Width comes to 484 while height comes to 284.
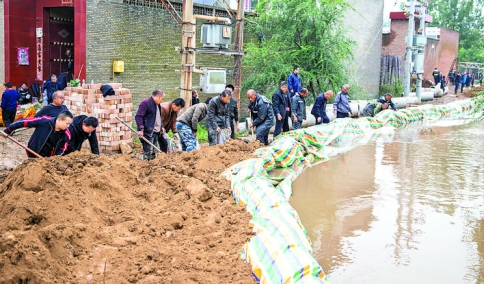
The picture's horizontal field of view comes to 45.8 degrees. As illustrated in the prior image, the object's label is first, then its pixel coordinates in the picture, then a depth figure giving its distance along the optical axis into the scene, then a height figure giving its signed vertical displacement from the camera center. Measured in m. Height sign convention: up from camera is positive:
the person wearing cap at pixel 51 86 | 14.52 -0.59
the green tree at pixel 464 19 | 48.45 +4.97
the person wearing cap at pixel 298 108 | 13.23 -0.84
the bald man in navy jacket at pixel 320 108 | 14.40 -0.89
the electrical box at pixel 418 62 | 24.39 +0.60
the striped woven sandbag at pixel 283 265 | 4.69 -1.64
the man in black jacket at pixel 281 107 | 12.59 -0.78
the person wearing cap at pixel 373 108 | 17.39 -1.02
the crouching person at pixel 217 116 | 10.49 -0.87
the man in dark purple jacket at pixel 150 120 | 9.48 -0.90
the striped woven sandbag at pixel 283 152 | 10.04 -1.45
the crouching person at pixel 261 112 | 11.66 -0.84
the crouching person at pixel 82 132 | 7.55 -0.91
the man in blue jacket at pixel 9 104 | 12.97 -0.96
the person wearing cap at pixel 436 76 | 32.05 +0.05
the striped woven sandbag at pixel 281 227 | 5.39 -1.55
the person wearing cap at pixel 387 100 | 17.80 -0.78
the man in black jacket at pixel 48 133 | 7.21 -0.90
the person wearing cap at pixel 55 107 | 8.50 -0.66
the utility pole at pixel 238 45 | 13.65 +0.59
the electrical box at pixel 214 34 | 12.55 +0.76
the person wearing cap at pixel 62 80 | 14.49 -0.41
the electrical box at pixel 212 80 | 12.48 -0.25
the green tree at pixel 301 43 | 18.00 +0.93
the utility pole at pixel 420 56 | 24.41 +0.83
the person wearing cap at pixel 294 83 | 15.08 -0.29
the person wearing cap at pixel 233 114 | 11.27 -0.89
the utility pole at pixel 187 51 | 11.65 +0.35
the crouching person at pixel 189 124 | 10.35 -1.00
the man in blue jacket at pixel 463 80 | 33.84 -0.13
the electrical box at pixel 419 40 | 23.50 +1.48
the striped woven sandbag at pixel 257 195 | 6.69 -1.51
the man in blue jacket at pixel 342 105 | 15.47 -0.84
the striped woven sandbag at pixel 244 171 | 8.02 -1.45
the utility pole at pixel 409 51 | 22.66 +1.01
